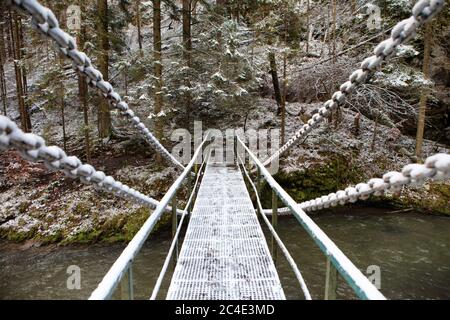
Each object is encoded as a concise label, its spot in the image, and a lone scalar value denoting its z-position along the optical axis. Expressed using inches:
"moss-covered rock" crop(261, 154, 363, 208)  417.4
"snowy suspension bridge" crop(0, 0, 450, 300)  59.2
